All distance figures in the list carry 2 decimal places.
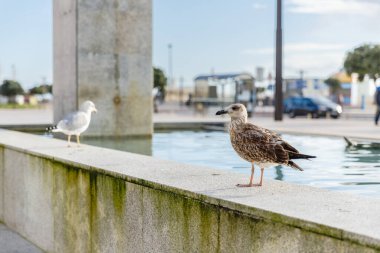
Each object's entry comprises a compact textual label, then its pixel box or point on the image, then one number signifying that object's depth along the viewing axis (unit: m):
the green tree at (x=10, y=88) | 87.62
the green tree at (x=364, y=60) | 76.19
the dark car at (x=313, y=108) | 35.62
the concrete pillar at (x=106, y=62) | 12.83
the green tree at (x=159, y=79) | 69.50
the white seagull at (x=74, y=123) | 7.77
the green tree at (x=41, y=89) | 91.85
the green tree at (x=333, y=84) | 100.12
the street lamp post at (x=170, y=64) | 90.88
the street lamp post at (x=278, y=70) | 25.19
